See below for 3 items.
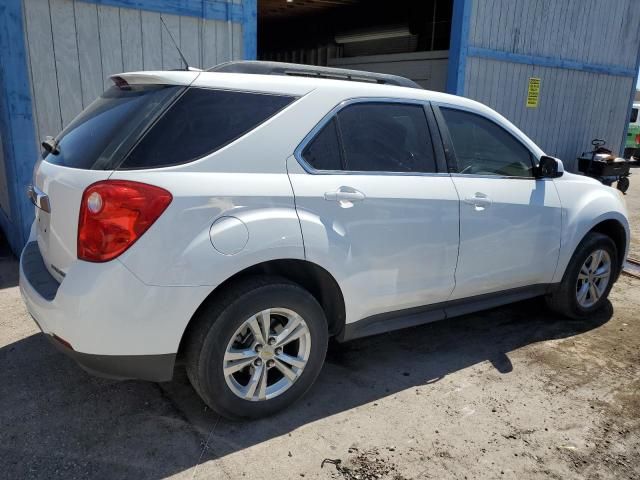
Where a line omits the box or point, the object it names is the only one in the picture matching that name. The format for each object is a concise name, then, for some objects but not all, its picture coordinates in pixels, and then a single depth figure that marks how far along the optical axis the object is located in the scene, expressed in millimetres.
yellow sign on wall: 9922
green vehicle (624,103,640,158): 20328
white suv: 2414
